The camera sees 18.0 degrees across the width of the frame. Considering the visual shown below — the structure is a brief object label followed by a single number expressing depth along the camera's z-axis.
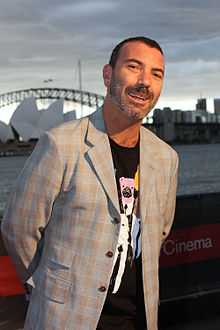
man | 2.00
